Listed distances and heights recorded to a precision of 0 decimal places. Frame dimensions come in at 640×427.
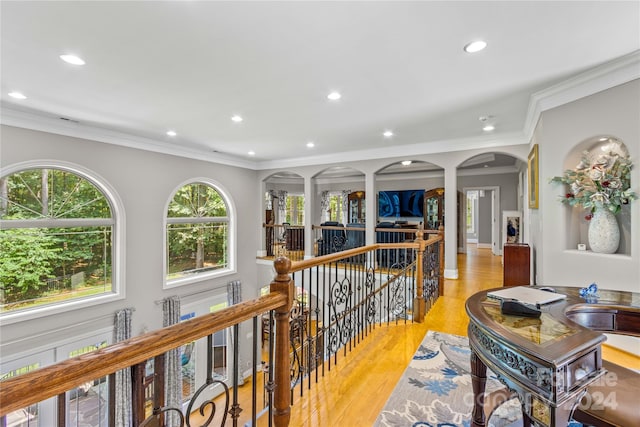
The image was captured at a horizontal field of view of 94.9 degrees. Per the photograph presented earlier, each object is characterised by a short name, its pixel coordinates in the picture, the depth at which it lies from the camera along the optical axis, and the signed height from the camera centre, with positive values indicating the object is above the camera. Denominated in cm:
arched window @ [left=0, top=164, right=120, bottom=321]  416 -35
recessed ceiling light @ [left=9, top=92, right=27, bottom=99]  340 +143
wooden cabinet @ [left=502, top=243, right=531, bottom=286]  407 -68
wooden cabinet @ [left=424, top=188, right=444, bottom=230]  895 +24
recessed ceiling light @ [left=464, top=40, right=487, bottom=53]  235 +138
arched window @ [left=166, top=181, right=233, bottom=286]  611 -40
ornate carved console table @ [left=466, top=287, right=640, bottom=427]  101 -52
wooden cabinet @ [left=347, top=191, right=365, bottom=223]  1081 +36
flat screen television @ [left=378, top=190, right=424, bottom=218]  956 +42
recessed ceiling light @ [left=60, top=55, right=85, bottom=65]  259 +142
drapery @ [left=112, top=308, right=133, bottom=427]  480 -271
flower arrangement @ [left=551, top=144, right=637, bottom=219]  267 +32
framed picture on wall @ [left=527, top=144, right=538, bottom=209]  371 +52
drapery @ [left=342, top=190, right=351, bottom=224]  1112 +41
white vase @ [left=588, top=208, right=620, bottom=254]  279 -16
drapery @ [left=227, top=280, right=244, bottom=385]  696 -182
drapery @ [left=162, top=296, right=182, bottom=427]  543 -279
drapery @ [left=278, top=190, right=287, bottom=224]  1190 +49
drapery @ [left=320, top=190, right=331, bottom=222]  1153 +51
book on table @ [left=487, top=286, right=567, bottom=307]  146 -42
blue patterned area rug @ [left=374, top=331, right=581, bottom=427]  190 -132
